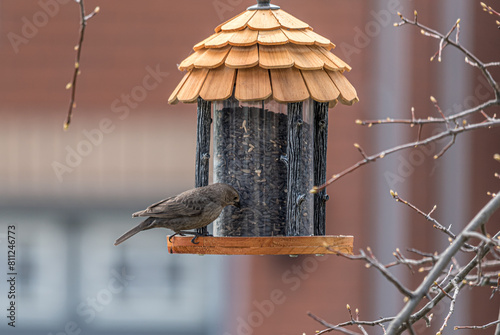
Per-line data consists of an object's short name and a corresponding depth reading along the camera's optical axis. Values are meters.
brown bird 7.66
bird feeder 7.35
